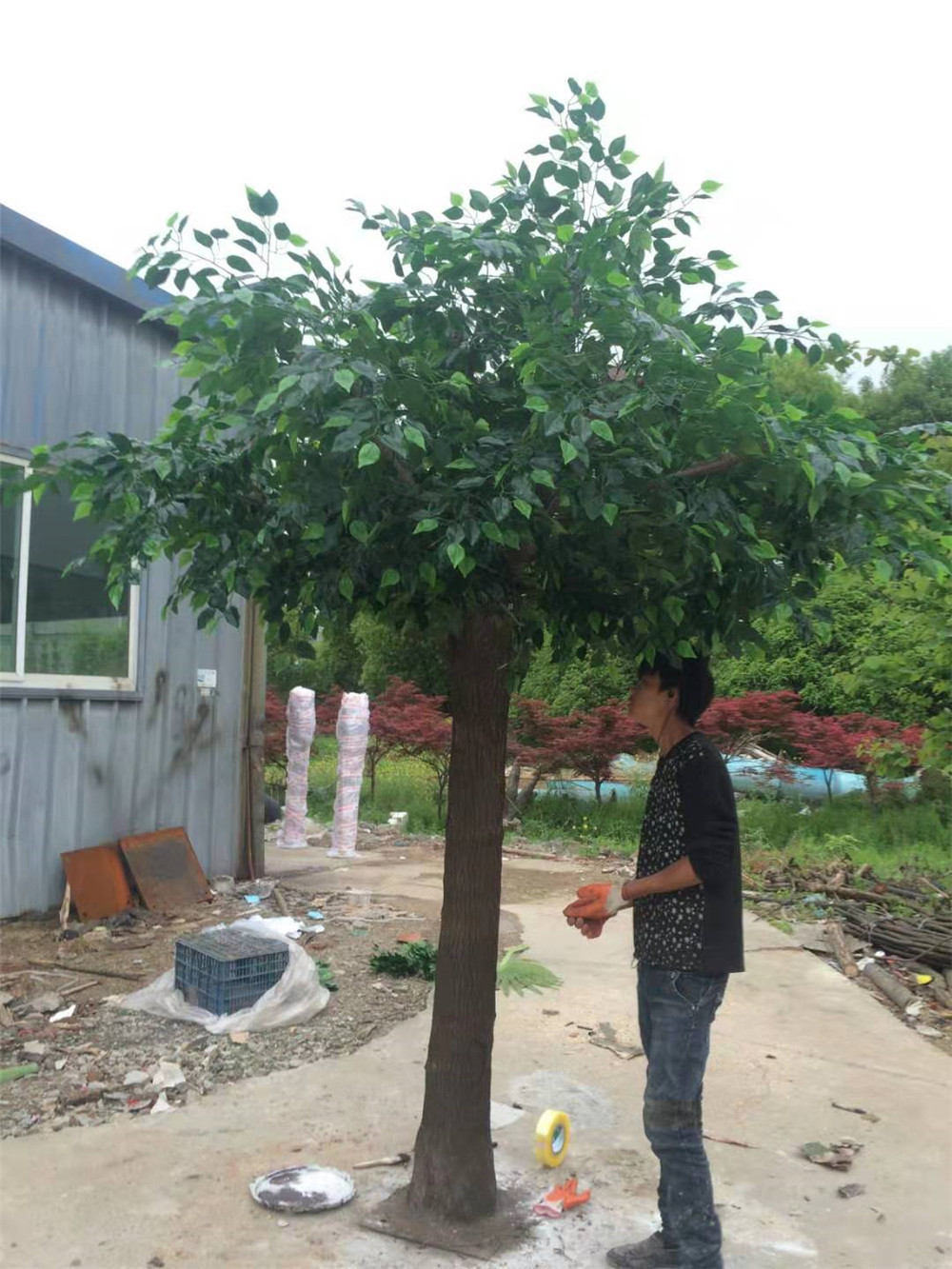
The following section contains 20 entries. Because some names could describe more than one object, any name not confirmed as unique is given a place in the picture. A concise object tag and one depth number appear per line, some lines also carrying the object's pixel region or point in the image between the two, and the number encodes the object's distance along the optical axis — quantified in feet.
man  10.00
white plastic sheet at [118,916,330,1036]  16.93
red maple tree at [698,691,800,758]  41.32
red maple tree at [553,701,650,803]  42.83
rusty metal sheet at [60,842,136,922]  22.77
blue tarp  46.68
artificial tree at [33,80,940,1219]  8.42
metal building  21.97
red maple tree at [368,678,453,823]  43.39
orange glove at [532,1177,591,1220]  11.34
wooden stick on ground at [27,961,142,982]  19.49
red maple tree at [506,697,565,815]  43.93
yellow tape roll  12.29
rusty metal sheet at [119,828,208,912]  24.23
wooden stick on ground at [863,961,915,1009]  20.95
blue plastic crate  17.15
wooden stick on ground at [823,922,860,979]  23.00
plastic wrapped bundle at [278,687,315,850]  34.65
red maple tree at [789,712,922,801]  40.19
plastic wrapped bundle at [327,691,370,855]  35.14
